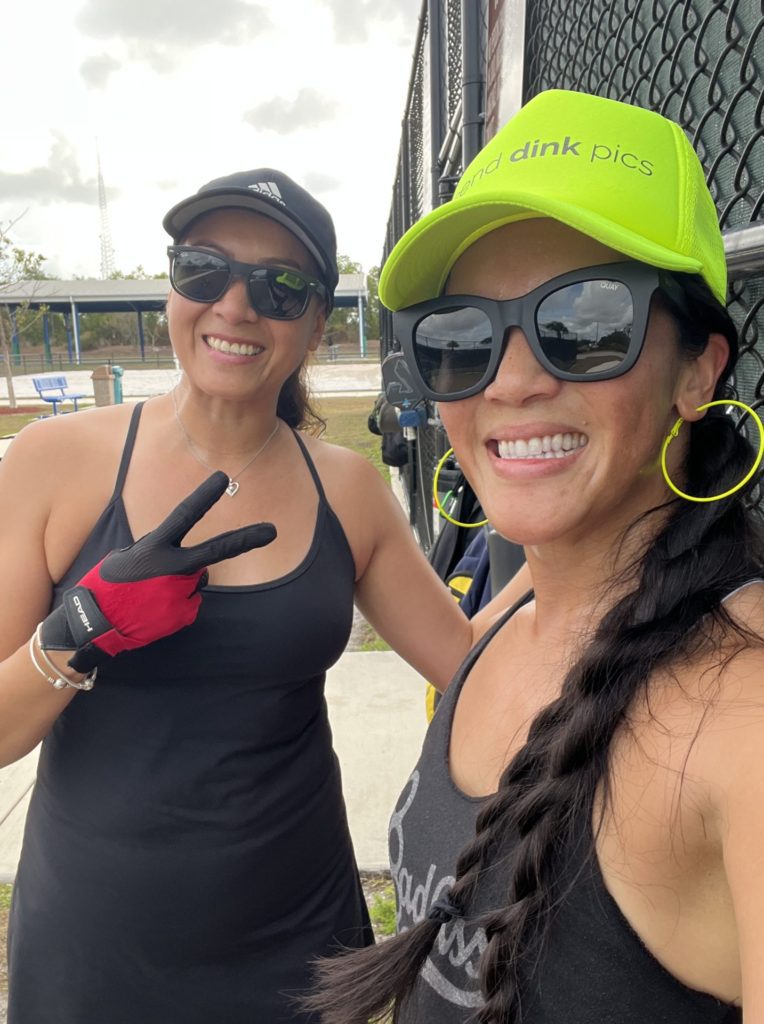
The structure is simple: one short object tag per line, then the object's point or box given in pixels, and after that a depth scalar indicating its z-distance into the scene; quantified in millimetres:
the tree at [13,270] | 22812
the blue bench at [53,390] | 20022
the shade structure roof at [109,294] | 41656
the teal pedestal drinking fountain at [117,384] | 17766
